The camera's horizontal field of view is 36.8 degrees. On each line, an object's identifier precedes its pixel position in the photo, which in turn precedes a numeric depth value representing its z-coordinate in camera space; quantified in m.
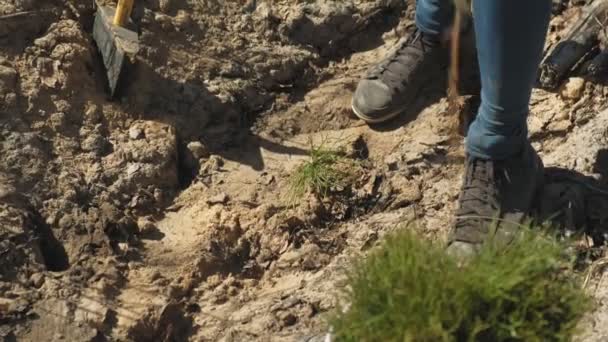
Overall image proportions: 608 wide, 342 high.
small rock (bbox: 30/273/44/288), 2.86
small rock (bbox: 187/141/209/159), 3.40
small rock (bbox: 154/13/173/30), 3.63
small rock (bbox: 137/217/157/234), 3.13
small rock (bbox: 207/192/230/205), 3.24
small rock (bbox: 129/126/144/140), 3.36
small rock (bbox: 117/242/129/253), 3.03
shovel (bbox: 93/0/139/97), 3.41
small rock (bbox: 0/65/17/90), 3.27
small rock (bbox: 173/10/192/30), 3.66
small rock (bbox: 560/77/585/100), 3.34
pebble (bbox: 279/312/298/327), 2.79
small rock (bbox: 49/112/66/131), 3.28
